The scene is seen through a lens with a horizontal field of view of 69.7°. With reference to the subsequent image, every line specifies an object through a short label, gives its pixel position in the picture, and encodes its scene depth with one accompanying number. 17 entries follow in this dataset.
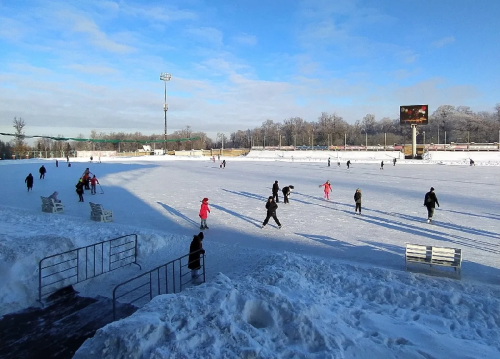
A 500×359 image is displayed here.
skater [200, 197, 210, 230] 12.95
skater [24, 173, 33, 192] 23.06
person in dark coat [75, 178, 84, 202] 19.02
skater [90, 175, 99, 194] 21.92
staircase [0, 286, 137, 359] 5.10
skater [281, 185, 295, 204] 18.69
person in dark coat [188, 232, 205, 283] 7.92
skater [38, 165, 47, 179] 30.77
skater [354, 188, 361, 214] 15.90
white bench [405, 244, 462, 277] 8.41
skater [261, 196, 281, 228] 13.14
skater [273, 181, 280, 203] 17.84
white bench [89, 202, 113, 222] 13.52
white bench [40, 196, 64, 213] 15.57
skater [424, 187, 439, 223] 13.88
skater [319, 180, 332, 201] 19.89
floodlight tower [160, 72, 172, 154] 85.10
